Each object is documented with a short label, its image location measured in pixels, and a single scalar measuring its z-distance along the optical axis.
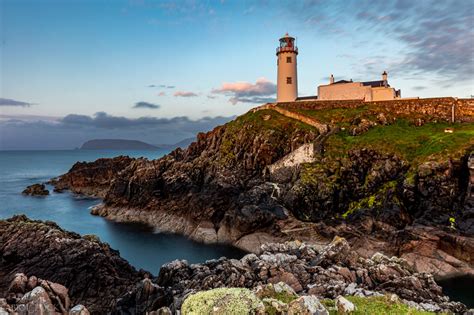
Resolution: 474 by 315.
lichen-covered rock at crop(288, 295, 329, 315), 16.19
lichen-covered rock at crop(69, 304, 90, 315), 17.12
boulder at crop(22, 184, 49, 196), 92.00
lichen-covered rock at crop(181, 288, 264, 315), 16.11
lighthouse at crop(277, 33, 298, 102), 77.50
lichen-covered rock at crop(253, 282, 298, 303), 20.83
